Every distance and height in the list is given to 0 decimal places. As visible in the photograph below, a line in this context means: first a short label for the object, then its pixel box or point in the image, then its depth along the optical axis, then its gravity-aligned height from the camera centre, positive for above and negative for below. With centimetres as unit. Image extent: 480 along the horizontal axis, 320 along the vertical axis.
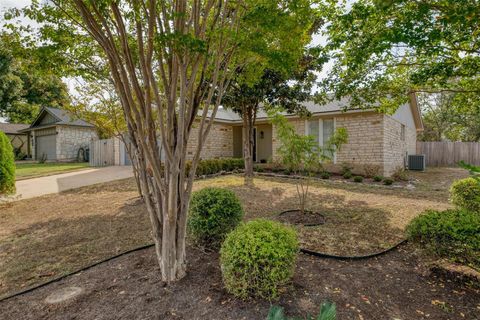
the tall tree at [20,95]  2094 +582
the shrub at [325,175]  1056 -100
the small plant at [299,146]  478 +11
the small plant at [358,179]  957 -106
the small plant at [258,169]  1262 -82
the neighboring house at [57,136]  1875 +152
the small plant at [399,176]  1042 -109
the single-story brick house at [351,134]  1052 +84
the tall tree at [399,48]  332 +166
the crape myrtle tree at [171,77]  225 +72
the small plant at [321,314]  145 -94
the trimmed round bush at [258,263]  220 -97
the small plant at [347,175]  1038 -99
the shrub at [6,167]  646 -26
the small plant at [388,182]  915 -114
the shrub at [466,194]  463 -87
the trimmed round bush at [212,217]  326 -82
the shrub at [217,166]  1067 -57
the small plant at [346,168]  1082 -73
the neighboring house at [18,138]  2331 +172
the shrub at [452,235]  248 -87
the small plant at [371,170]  1024 -79
